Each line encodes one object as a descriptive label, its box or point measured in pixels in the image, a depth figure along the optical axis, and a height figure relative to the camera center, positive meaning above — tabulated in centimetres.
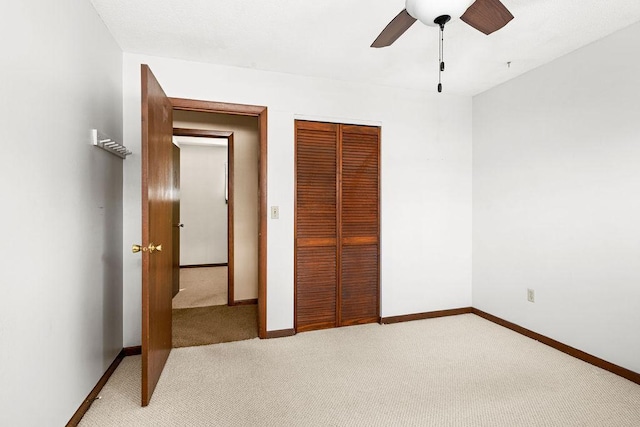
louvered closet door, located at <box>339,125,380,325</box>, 328 -11
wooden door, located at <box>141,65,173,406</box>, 194 -10
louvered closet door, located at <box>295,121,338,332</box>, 314 -12
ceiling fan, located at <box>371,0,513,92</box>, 150 +94
